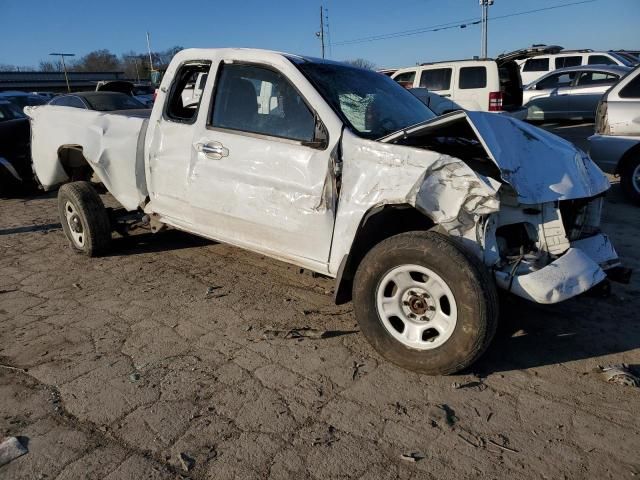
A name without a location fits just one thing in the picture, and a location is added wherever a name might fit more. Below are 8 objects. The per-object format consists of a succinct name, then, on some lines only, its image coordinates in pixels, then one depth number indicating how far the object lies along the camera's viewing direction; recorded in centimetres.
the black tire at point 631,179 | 657
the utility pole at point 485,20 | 3772
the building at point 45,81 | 4622
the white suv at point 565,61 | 1519
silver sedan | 1307
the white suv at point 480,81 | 1120
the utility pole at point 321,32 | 5581
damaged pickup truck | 284
